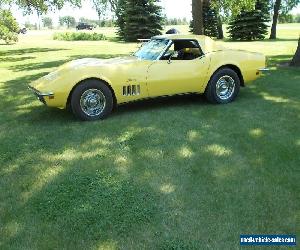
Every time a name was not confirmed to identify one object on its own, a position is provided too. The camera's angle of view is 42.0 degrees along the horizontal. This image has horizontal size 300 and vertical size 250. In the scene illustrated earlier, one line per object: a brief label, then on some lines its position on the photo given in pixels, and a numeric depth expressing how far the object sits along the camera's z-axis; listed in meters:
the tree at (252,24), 31.95
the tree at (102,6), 25.57
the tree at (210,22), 35.66
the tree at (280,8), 32.00
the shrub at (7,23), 21.11
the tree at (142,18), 33.94
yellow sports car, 6.84
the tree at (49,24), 185.62
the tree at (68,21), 164.50
